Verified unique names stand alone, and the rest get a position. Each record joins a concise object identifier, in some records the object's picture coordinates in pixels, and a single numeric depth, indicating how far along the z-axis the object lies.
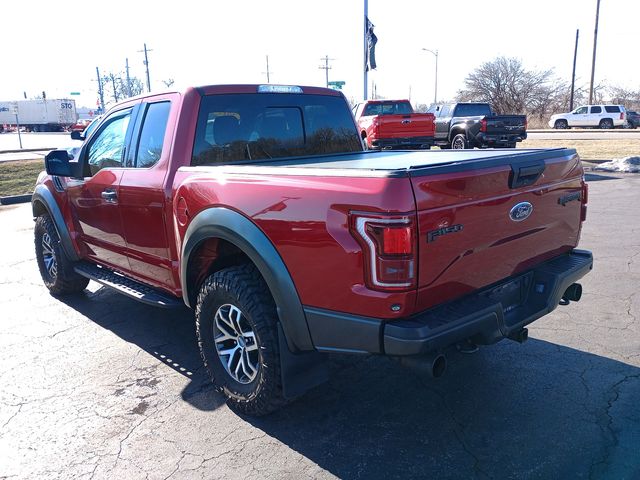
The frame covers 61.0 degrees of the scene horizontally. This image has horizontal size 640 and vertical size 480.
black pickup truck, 16.44
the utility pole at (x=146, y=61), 60.09
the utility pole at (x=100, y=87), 77.62
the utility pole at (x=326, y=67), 72.12
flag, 22.77
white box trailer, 65.81
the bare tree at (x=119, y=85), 82.12
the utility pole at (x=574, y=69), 46.66
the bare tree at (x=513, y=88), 54.50
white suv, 38.97
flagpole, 22.50
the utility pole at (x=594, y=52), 39.97
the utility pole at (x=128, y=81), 69.07
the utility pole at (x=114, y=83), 81.37
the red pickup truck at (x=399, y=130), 15.93
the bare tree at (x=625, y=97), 60.66
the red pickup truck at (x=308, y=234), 2.57
